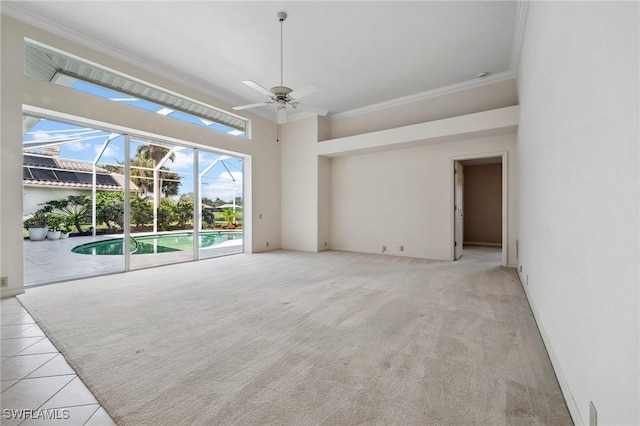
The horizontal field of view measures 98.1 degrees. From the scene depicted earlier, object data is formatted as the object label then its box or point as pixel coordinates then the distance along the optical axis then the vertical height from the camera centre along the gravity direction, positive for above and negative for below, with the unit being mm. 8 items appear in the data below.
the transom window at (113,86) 3907 +2110
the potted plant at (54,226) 4188 -210
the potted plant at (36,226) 3916 -196
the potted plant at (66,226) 4332 -219
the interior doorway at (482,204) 8133 +223
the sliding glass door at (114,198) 4082 +249
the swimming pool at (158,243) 5074 -659
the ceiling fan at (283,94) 3626 +1630
